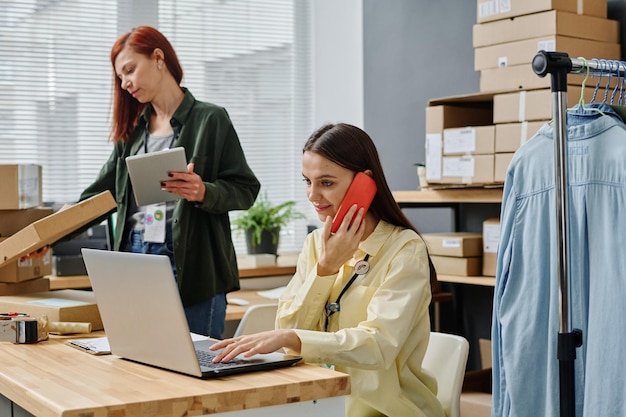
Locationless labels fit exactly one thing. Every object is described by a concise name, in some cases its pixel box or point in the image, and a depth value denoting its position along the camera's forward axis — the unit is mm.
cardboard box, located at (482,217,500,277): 3422
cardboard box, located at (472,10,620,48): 3145
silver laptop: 1596
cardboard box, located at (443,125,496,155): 3320
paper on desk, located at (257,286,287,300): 3926
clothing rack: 1834
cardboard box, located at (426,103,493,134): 3543
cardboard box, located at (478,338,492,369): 3799
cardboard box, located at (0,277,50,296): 2703
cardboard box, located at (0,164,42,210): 2699
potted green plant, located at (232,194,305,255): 4352
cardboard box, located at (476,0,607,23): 3170
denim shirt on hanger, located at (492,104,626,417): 1884
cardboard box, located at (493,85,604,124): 3099
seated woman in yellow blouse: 1814
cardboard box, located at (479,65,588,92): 3193
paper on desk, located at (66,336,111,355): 1942
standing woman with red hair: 2639
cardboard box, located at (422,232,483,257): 3471
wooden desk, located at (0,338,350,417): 1448
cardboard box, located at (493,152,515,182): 3242
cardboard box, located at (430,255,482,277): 3475
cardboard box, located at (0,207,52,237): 2721
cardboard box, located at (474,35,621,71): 3152
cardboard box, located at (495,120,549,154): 3196
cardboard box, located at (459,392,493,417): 3190
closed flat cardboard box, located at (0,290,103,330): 2340
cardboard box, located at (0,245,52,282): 2695
